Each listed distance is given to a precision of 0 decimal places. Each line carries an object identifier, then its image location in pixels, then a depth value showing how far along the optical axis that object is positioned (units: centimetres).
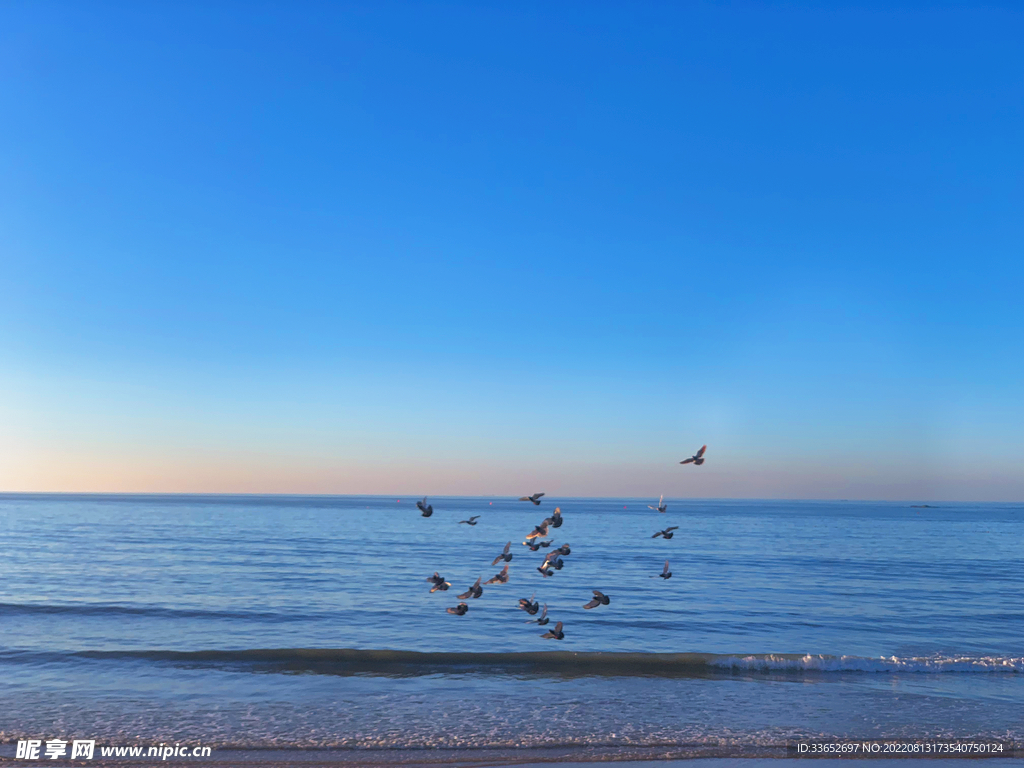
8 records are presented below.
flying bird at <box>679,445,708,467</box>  1306
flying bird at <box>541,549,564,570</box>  1463
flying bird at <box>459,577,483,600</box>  1445
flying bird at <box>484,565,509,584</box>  1435
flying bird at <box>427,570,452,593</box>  1385
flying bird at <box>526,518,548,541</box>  1354
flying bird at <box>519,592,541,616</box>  1460
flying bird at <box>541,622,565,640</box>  1445
